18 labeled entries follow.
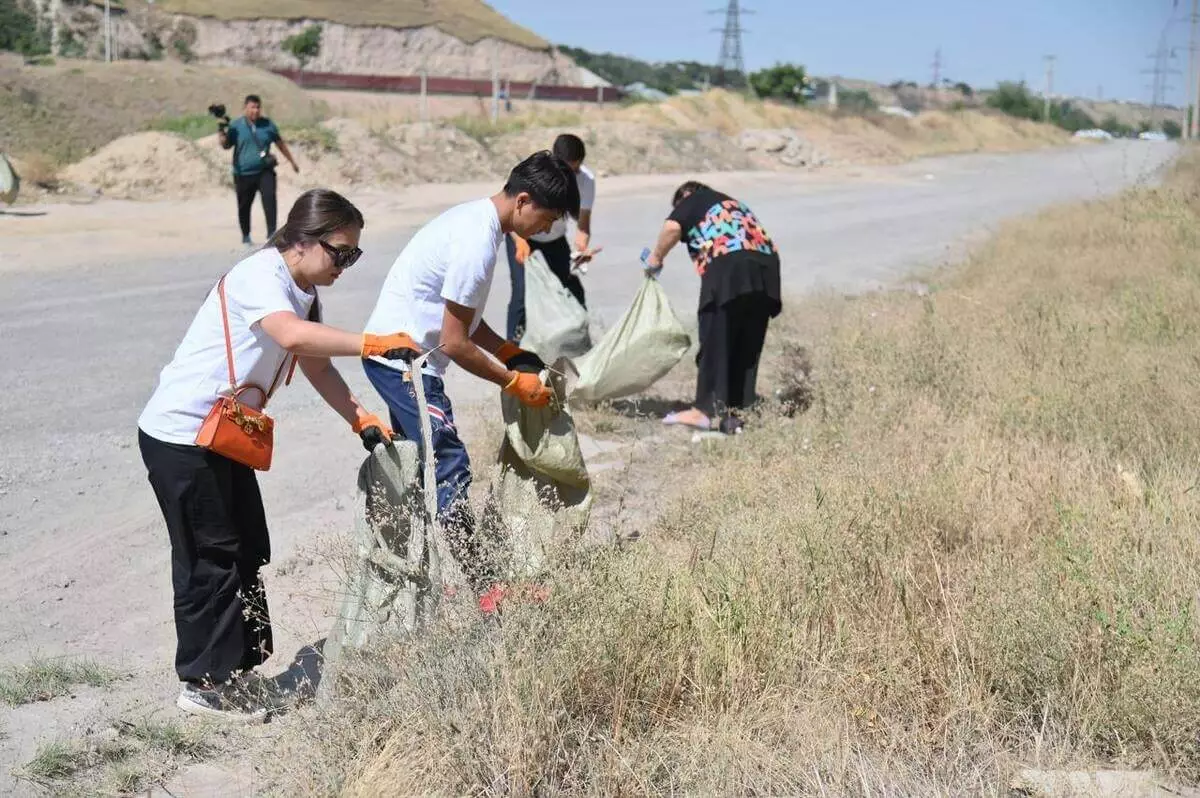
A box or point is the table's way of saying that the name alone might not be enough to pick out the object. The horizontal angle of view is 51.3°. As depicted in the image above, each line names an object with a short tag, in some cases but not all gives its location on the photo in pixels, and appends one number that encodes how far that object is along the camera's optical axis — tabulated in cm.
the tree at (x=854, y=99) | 5472
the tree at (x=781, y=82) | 6450
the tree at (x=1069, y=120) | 9012
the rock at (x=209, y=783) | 332
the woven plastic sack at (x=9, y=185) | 1567
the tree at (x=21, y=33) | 4234
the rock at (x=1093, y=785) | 316
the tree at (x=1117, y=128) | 10094
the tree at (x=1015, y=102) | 8494
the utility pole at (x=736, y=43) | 8350
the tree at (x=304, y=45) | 6328
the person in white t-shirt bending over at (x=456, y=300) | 404
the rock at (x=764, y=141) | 3468
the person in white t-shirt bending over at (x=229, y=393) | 355
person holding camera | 1341
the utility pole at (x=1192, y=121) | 4412
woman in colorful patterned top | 682
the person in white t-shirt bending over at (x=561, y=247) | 715
